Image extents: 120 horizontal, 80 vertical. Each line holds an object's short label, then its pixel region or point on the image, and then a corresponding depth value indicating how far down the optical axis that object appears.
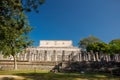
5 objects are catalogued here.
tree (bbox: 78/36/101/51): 43.57
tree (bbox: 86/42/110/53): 35.93
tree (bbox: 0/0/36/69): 10.37
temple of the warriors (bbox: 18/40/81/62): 47.15
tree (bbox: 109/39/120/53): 35.04
